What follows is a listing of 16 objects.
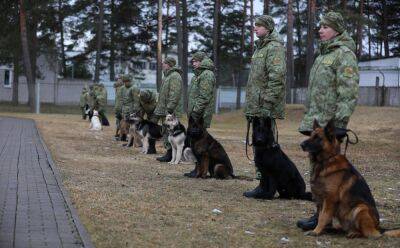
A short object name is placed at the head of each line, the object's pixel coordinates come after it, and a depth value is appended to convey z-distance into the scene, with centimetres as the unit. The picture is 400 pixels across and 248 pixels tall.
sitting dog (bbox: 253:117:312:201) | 782
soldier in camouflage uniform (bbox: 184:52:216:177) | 1048
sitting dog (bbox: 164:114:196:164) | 1236
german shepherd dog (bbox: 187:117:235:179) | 1022
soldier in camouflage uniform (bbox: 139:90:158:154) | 1502
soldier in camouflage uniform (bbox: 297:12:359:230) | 615
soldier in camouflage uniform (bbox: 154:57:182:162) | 1266
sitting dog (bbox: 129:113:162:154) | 1488
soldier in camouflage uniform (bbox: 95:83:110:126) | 2334
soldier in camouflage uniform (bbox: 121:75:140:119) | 1686
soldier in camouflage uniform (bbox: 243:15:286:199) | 779
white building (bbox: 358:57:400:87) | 3794
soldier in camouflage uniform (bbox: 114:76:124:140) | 1883
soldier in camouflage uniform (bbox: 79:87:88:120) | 3092
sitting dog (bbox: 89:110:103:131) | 2297
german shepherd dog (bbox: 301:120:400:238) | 562
